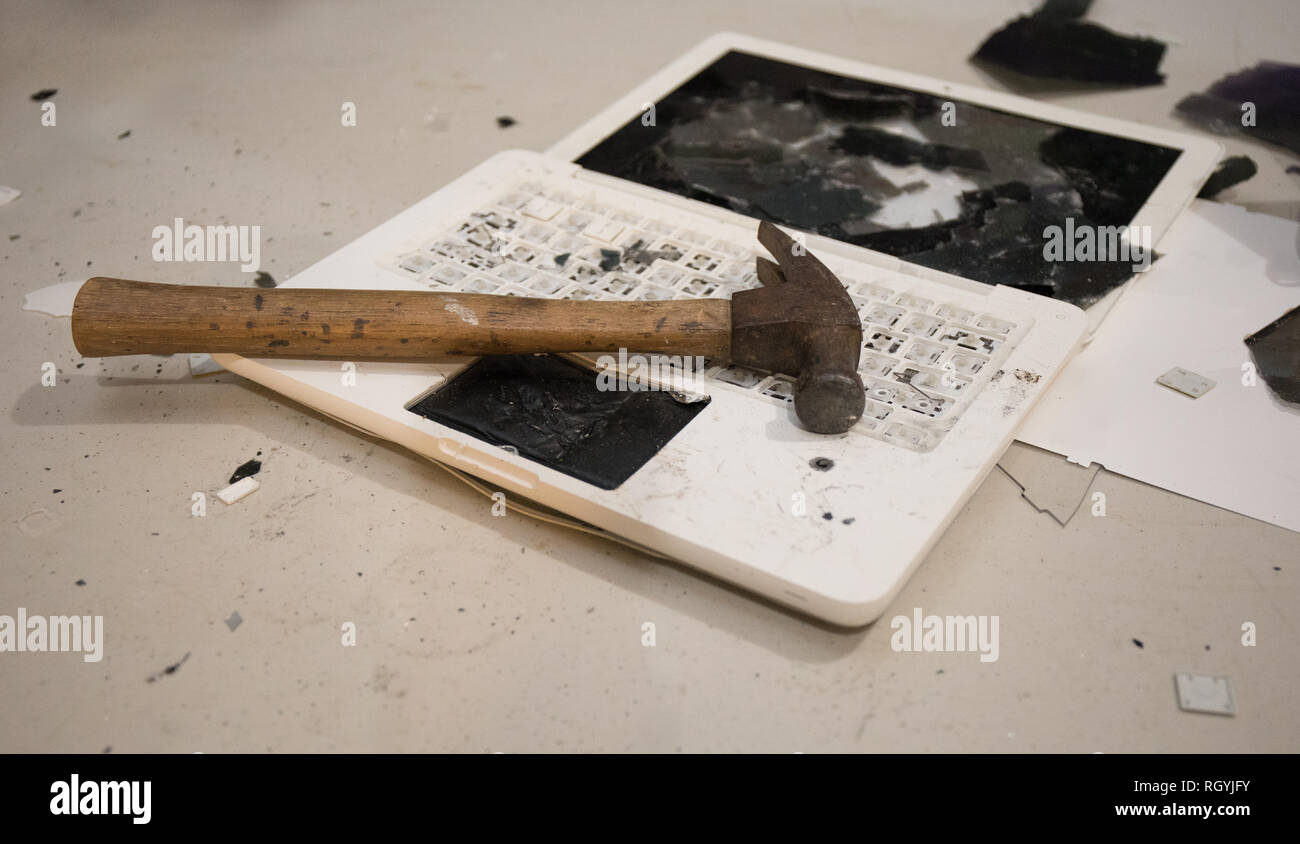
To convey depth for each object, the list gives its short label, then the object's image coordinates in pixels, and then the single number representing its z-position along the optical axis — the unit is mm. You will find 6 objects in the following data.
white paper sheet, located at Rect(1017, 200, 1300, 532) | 659
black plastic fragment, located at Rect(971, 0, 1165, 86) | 974
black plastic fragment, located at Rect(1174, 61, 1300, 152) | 910
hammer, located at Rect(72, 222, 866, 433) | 649
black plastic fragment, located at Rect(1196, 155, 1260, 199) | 848
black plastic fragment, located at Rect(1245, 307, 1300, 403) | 700
